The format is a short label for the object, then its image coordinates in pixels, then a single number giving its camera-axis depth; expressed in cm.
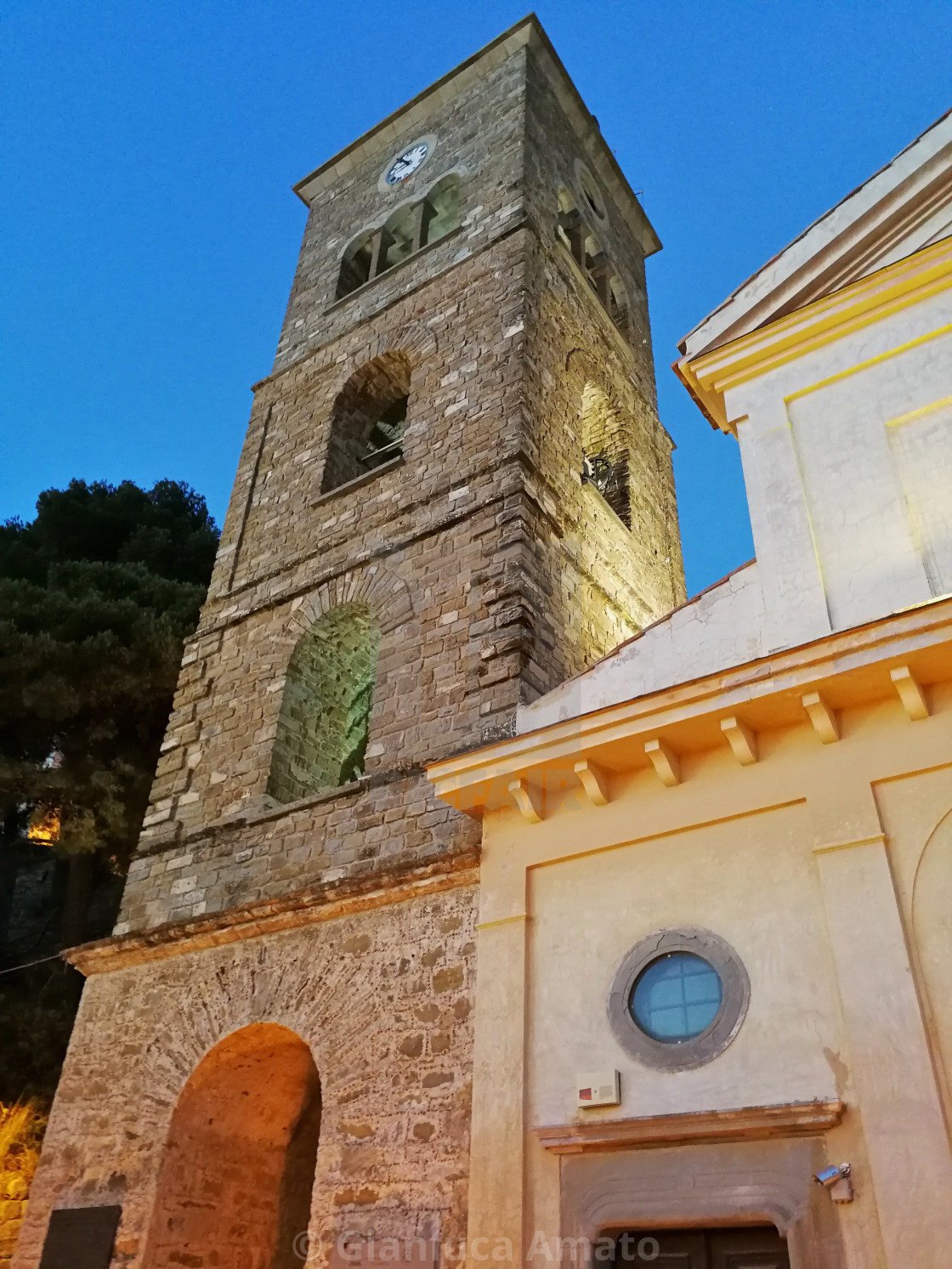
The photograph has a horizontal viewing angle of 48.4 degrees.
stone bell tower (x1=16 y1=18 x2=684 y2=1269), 656
